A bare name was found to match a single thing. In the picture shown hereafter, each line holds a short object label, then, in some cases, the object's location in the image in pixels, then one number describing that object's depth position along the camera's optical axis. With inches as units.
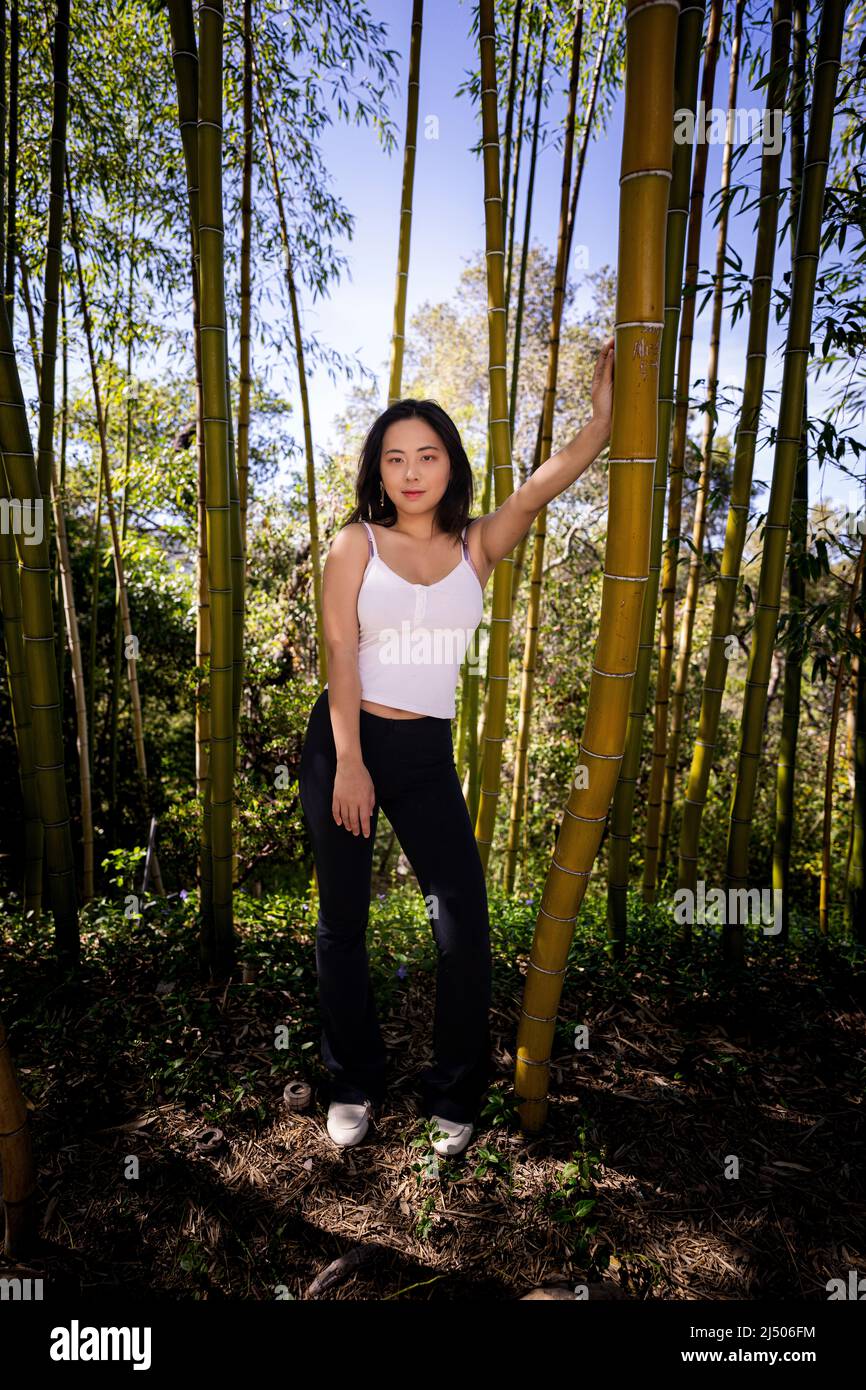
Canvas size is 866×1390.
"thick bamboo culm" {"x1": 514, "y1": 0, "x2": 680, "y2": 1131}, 39.6
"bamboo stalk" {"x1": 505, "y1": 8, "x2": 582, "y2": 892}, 92.4
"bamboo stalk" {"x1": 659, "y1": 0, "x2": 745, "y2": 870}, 86.2
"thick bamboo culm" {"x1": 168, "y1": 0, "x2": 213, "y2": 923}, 63.7
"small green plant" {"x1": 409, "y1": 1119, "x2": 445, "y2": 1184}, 56.6
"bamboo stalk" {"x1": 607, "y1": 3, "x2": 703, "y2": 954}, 61.8
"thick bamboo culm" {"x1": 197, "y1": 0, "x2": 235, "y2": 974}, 60.1
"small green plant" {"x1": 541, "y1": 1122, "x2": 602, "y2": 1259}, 51.5
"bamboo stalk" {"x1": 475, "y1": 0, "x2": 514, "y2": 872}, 66.1
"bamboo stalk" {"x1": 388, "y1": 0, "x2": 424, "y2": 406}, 79.1
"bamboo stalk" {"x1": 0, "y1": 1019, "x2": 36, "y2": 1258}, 45.6
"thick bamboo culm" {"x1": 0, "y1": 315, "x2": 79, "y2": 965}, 65.8
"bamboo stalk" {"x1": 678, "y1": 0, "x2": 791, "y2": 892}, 71.2
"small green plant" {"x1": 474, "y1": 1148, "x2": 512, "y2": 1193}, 56.2
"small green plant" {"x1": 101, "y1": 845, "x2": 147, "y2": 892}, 94.0
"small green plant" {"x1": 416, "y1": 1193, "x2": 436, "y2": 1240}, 51.8
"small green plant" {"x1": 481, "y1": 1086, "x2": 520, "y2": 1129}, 60.3
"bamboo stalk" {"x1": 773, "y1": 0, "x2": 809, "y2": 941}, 78.4
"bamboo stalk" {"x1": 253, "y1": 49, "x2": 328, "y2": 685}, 108.2
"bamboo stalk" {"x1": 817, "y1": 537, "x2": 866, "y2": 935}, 101.5
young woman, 55.0
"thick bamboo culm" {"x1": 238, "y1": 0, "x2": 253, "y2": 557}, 88.4
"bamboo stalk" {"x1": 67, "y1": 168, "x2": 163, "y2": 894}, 128.6
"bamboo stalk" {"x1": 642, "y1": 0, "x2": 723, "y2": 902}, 83.5
